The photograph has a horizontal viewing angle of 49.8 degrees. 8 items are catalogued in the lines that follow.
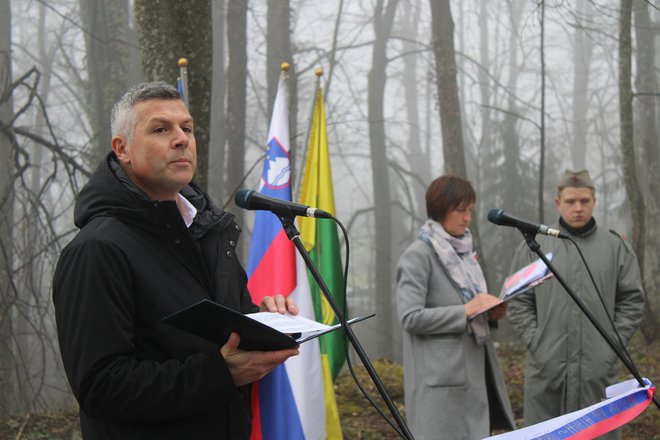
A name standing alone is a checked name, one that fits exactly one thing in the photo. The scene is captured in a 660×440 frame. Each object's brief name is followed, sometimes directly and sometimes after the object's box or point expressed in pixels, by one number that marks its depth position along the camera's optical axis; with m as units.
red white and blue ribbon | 1.98
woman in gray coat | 3.57
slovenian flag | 3.93
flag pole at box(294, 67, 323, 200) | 4.79
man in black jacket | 1.78
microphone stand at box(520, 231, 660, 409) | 2.44
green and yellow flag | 4.60
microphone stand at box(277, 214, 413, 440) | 1.88
